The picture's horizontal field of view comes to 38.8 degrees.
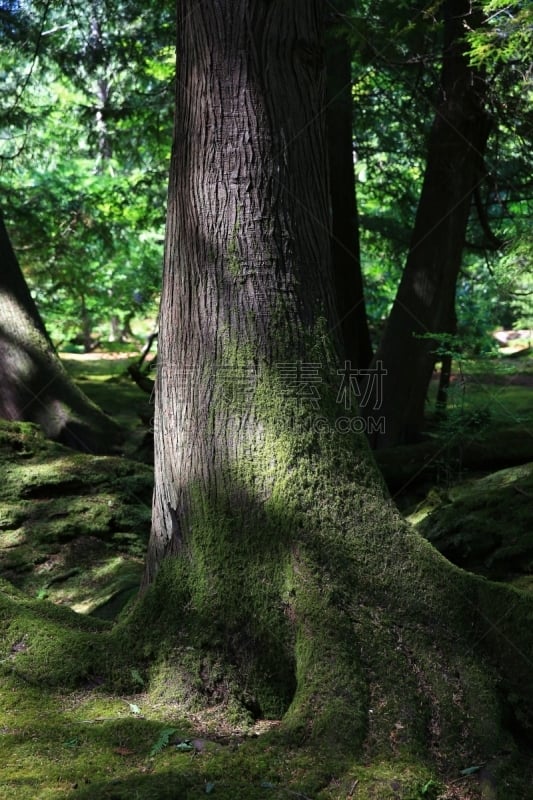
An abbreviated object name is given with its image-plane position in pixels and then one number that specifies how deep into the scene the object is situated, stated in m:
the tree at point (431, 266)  7.89
